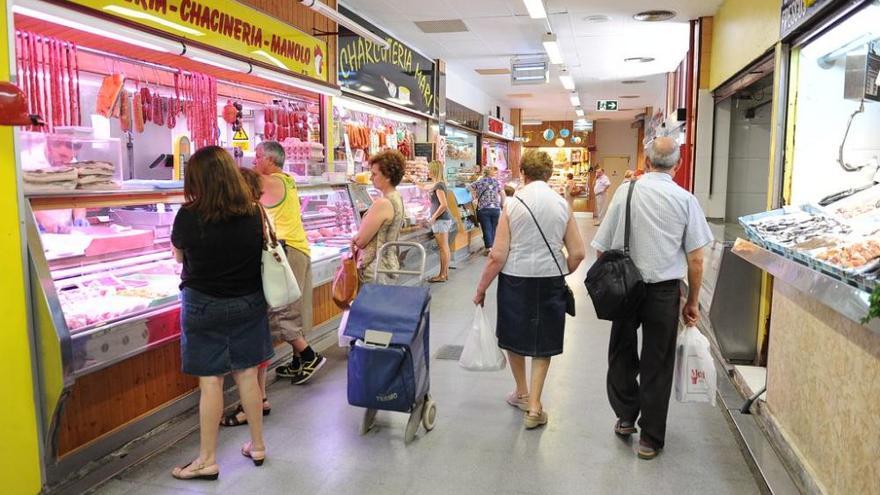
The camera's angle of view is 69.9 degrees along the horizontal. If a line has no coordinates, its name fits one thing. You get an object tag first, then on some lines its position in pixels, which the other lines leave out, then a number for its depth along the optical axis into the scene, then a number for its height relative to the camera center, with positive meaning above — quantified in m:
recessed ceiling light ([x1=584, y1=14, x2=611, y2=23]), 7.95 +1.96
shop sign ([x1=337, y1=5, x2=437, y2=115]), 7.00 +1.32
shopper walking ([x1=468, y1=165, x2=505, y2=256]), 10.21 -0.49
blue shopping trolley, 3.26 -0.90
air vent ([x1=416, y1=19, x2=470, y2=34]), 8.32 +1.97
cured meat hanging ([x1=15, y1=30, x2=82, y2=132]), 3.05 +0.48
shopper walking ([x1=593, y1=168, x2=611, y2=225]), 17.12 -0.47
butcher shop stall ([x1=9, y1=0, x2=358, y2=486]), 2.83 -0.10
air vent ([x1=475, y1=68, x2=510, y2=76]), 12.41 +2.00
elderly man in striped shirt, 3.20 -0.44
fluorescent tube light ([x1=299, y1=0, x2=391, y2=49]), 4.74 +1.28
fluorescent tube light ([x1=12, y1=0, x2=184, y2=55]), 2.95 +0.77
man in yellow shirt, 4.24 -0.49
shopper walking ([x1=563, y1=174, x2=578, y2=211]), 16.38 -0.46
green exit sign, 16.44 +1.77
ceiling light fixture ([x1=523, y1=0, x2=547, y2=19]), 6.55 +1.74
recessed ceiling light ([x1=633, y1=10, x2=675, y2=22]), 7.73 +1.96
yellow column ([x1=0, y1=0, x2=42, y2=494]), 2.57 -0.74
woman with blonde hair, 8.25 -0.62
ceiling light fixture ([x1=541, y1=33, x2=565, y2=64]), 8.49 +1.79
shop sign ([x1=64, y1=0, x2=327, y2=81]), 3.83 +1.04
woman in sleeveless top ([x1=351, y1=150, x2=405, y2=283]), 4.08 -0.30
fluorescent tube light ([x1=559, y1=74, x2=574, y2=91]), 12.53 +1.88
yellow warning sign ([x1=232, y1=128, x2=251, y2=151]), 5.68 +0.30
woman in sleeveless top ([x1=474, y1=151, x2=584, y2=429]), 3.52 -0.52
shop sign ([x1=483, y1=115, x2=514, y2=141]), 15.13 +1.14
